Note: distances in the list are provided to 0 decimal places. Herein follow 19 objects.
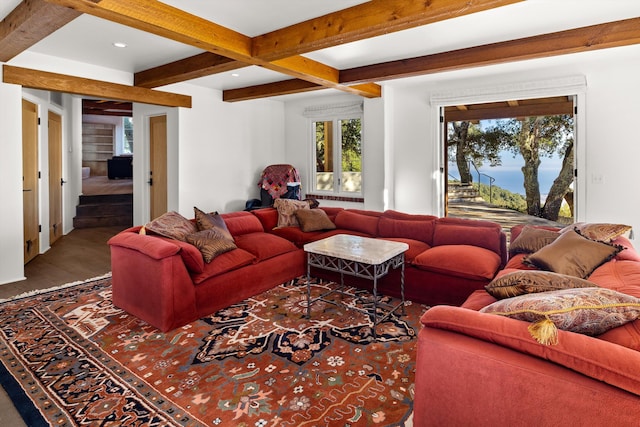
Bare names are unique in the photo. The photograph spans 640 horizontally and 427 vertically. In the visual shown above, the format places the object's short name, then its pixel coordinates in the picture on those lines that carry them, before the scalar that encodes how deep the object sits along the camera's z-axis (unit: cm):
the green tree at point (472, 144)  736
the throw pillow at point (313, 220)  459
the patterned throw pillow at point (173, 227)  324
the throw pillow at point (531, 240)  318
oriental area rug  195
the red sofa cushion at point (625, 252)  253
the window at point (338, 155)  661
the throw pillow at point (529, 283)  172
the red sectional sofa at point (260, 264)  292
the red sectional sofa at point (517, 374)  114
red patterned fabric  654
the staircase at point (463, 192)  782
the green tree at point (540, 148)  665
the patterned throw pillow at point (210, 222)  367
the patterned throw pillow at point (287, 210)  479
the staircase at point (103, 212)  757
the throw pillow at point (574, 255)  244
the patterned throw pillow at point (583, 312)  132
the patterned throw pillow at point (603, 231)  278
